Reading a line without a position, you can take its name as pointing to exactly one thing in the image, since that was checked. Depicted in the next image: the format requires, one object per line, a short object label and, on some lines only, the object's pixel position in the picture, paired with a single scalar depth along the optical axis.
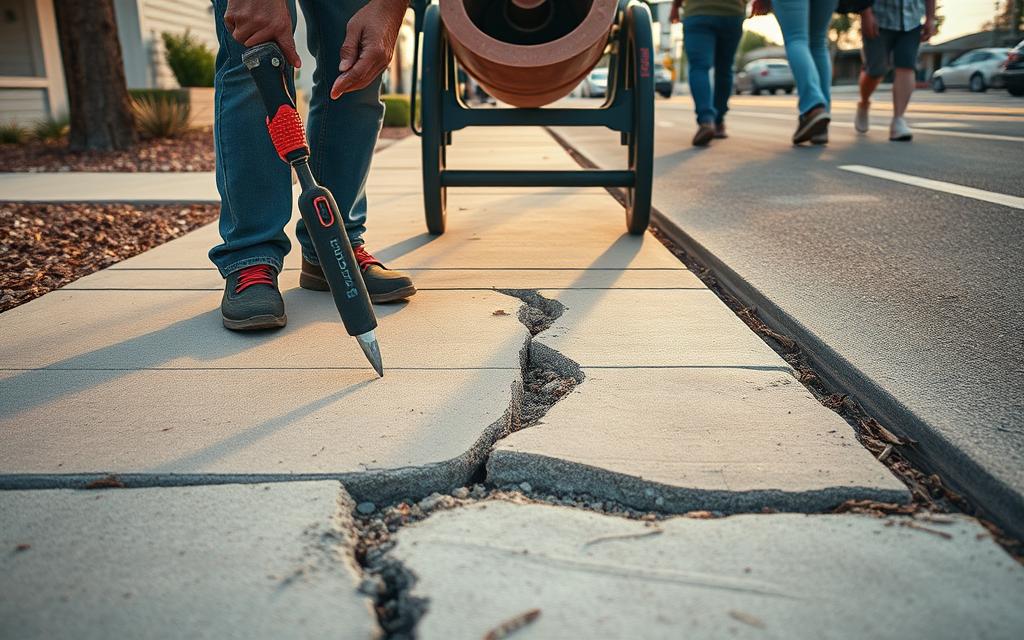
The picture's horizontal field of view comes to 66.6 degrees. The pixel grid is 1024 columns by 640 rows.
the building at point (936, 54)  51.75
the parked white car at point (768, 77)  30.59
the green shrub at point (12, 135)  8.69
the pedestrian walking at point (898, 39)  6.26
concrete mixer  2.79
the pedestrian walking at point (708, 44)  6.59
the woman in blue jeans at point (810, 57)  5.93
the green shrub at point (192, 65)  12.04
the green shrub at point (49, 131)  9.00
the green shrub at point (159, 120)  8.34
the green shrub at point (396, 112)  12.56
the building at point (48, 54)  10.13
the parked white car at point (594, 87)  29.09
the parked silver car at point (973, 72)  22.66
